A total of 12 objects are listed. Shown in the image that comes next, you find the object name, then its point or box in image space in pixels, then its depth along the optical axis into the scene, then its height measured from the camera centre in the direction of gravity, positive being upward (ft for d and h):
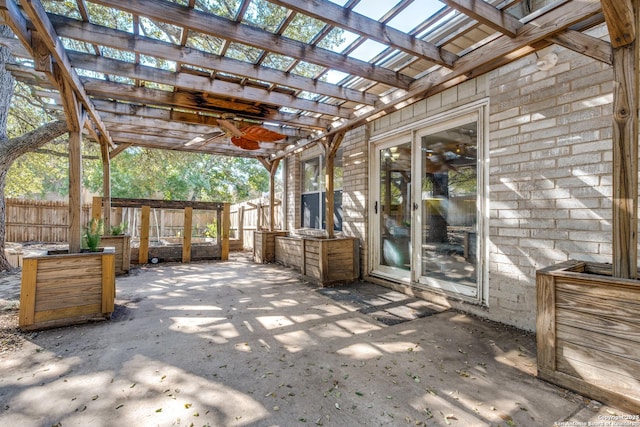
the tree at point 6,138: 16.52 +4.49
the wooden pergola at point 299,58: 5.92 +5.10
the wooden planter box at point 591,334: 5.34 -2.31
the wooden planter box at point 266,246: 22.88 -2.33
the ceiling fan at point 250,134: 14.73 +4.20
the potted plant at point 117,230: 18.47 -0.87
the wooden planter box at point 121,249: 17.66 -1.97
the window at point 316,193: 19.78 +1.73
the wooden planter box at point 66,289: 9.14 -2.39
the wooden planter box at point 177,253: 21.97 -2.83
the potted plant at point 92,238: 11.33 -0.83
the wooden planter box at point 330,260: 15.31 -2.36
